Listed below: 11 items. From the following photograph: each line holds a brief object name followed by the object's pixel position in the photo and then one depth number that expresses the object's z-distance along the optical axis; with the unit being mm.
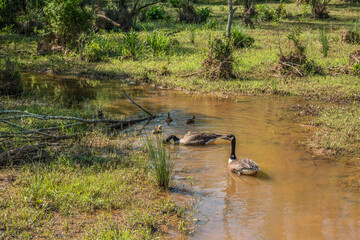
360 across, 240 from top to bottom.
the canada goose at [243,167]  6645
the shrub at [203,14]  23516
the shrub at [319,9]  22609
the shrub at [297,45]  13523
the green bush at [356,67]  12930
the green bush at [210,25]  21125
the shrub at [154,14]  24934
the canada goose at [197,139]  8126
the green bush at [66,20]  16703
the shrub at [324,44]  15047
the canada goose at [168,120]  9703
